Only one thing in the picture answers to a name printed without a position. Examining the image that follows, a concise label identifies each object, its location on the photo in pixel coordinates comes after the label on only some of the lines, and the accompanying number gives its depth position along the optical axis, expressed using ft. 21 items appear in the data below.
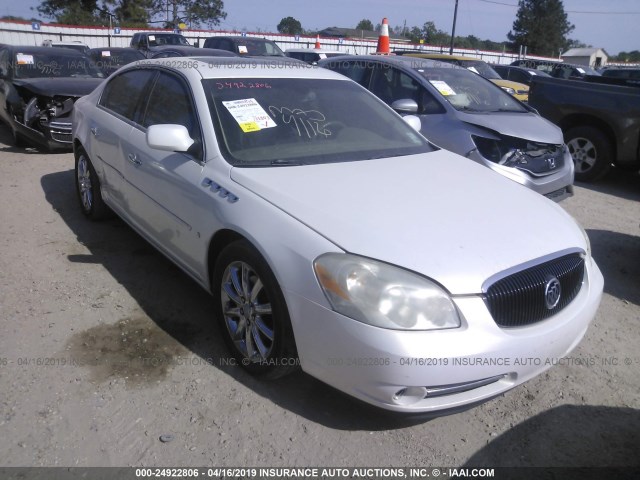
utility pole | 105.17
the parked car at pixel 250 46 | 47.28
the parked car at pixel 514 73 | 56.95
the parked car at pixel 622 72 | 45.29
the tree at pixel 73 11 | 159.33
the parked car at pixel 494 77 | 38.98
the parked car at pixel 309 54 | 59.57
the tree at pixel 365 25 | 337.11
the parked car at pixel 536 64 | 78.40
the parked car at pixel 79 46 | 63.41
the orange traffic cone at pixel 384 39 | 36.99
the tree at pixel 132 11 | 164.96
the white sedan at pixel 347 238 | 7.50
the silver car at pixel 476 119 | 18.72
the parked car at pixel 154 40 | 60.49
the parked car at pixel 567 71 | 64.85
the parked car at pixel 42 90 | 25.38
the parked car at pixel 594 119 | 23.39
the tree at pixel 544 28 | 256.73
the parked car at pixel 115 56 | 45.42
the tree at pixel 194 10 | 170.30
